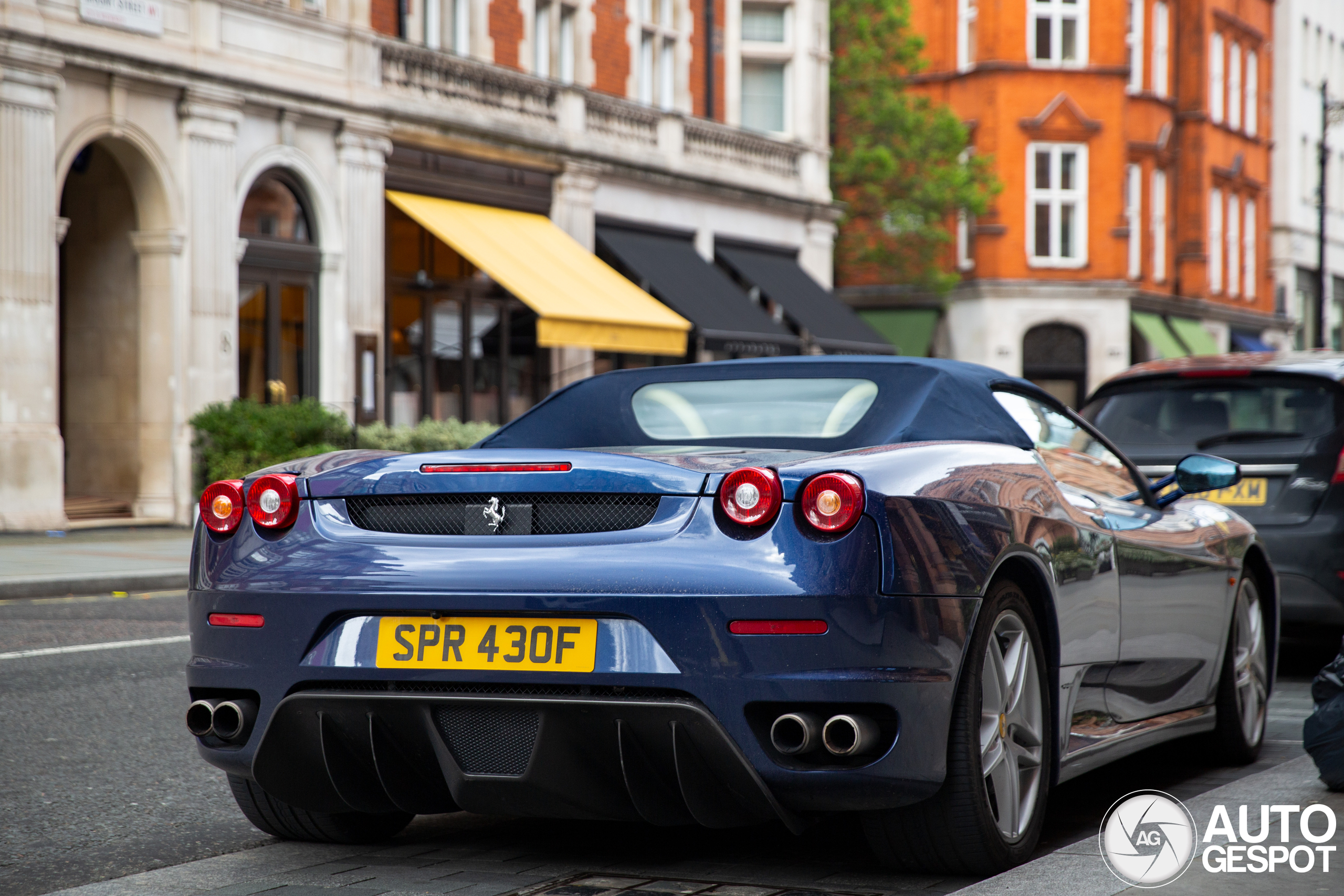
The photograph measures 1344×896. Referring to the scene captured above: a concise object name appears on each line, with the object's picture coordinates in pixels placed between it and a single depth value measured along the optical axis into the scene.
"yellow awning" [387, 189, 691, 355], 21.52
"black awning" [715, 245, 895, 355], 28.09
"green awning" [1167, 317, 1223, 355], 44.28
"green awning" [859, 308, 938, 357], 41.19
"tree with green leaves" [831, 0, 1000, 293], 35.00
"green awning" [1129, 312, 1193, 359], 42.12
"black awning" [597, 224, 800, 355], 25.14
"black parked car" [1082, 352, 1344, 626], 8.02
